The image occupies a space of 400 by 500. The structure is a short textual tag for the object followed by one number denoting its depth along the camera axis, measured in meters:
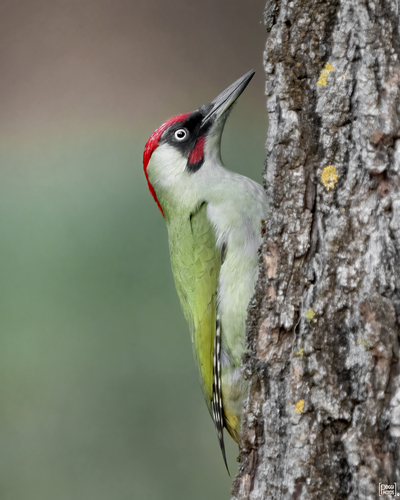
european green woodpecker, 6.36
